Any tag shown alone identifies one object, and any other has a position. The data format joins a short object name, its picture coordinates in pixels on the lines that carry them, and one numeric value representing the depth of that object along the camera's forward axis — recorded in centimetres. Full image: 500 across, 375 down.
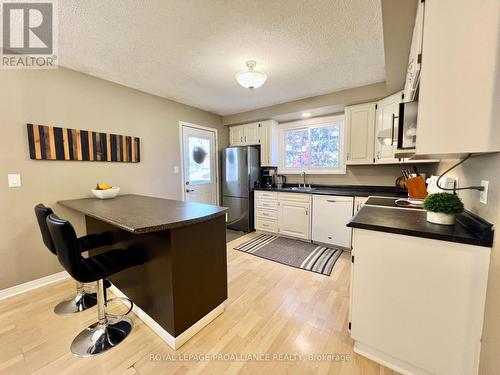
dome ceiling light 207
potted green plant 114
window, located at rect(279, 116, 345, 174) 358
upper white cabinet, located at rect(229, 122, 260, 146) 407
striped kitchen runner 262
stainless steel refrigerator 389
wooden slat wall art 209
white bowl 227
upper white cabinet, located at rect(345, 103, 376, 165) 298
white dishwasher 299
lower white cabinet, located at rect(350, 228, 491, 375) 103
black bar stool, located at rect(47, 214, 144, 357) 118
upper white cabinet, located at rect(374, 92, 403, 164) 258
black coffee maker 419
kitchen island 137
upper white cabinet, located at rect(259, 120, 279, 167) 389
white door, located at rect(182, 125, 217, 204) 368
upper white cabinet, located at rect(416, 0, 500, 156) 87
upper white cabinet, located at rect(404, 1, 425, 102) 120
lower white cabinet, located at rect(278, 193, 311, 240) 335
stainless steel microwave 150
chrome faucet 392
